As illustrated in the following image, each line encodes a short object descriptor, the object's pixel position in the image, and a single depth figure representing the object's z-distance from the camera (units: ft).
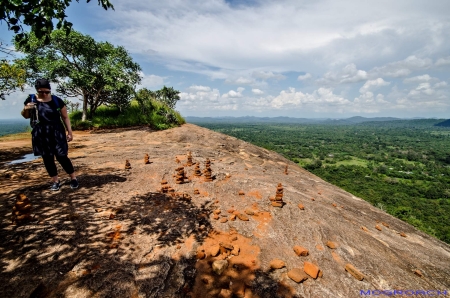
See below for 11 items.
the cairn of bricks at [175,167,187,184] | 21.24
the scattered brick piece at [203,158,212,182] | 22.38
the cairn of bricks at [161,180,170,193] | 19.22
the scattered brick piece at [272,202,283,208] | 17.87
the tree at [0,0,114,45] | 10.82
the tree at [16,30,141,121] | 50.93
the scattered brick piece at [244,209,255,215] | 16.69
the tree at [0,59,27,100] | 36.32
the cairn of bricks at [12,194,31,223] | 12.40
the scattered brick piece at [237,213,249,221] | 15.85
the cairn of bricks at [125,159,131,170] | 23.94
